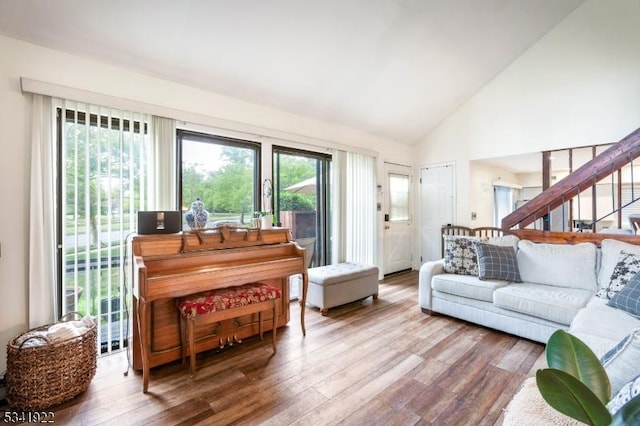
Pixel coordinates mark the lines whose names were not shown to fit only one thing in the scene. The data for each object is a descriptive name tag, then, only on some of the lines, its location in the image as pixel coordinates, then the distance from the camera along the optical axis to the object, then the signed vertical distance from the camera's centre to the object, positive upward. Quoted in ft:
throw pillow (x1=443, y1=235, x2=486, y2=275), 10.69 -1.65
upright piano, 6.64 -1.45
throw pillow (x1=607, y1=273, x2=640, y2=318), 6.66 -2.09
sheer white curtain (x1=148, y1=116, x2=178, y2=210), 8.45 +1.50
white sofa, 7.93 -2.45
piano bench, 6.96 -2.31
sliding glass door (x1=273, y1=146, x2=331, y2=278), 12.17 +0.76
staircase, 9.68 +0.94
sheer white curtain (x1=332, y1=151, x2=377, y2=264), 13.64 +0.32
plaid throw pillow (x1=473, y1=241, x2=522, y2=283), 9.93 -1.79
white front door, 16.88 -0.39
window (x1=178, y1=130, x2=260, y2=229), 9.66 +1.41
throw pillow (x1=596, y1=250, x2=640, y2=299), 7.68 -1.70
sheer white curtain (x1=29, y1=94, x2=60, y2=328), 6.84 +0.02
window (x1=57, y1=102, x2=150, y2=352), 7.33 +0.34
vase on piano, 8.29 -0.01
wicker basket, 5.76 -3.16
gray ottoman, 11.00 -2.81
